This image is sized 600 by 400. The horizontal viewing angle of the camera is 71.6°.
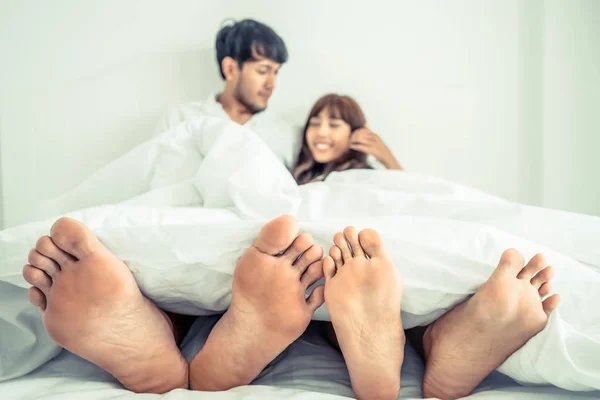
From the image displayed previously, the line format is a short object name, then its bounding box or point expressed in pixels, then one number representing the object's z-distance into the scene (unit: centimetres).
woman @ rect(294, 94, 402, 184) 123
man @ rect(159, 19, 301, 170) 121
